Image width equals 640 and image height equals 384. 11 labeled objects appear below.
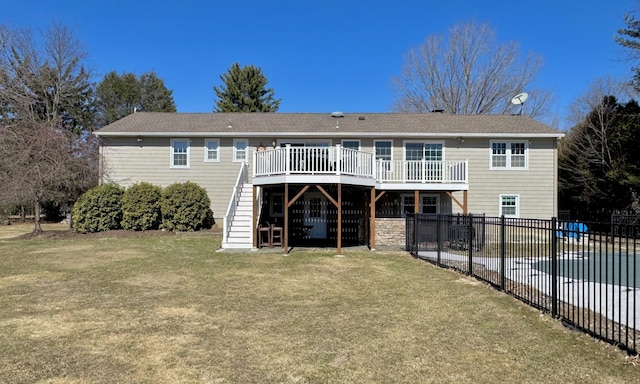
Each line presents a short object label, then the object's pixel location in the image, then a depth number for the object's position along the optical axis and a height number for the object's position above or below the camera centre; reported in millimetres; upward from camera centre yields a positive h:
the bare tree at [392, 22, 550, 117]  31969 +10169
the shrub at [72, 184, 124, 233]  15703 -651
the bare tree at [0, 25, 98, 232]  16000 +5955
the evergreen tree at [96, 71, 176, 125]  40906 +10916
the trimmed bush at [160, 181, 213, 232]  15977 -563
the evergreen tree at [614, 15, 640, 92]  18609 +7758
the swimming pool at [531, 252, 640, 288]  8305 -1881
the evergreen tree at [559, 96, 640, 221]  20109 +1990
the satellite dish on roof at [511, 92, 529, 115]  19797 +4999
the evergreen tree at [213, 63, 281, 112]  39156 +10646
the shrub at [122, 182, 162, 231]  15930 -567
